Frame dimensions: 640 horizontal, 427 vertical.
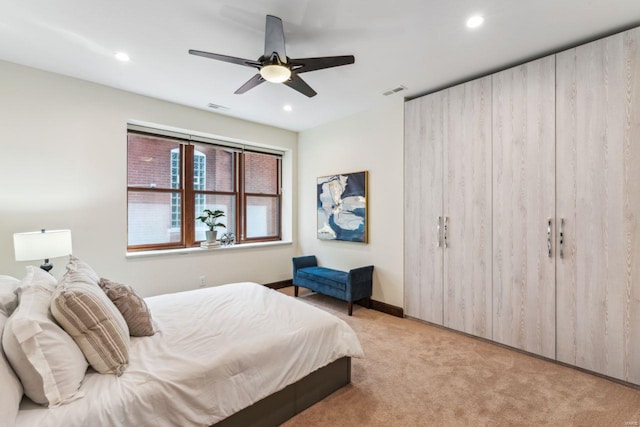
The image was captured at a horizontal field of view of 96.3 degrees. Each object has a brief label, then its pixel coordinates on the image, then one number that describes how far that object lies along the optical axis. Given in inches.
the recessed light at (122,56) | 105.1
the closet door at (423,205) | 131.6
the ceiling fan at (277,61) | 81.9
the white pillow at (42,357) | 45.7
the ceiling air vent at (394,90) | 132.7
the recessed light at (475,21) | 84.3
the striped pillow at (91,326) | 54.7
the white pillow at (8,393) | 39.8
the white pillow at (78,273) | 65.4
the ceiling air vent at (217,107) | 154.4
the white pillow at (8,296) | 58.6
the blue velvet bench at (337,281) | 146.6
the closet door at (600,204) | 86.5
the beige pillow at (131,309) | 71.0
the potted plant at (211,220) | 171.0
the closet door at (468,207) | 116.8
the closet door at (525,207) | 101.5
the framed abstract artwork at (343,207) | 163.3
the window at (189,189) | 154.0
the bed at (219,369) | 50.2
